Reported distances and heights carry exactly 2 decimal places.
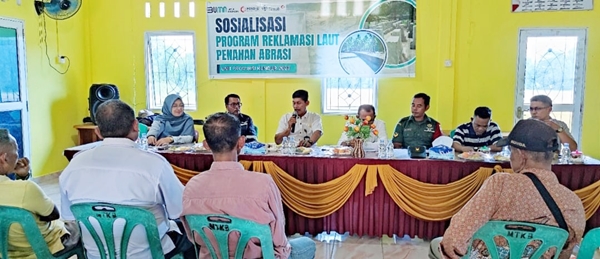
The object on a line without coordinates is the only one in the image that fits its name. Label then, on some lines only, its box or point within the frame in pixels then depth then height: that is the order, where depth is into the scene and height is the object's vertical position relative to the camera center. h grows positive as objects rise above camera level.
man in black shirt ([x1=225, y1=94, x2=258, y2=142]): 4.43 -0.30
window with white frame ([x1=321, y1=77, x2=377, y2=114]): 5.65 -0.04
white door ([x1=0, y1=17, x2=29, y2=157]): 4.91 +0.07
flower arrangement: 3.34 -0.29
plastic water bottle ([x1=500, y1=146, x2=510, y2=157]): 3.34 -0.48
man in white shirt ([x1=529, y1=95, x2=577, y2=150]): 3.61 -0.18
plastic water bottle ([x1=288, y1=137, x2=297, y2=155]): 3.55 -0.47
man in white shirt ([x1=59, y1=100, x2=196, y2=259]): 1.86 -0.39
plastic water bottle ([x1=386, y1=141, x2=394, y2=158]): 3.36 -0.47
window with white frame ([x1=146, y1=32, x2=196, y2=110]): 6.02 +0.31
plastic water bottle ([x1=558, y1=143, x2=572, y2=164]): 3.22 -0.46
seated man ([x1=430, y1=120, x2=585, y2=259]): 1.61 -0.41
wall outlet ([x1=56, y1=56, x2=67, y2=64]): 5.71 +0.39
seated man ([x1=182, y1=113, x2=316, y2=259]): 1.72 -0.41
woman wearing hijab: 4.28 -0.33
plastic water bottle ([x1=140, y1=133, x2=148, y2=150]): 3.90 -0.48
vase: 3.33 -0.45
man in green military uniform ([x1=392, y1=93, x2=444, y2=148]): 4.10 -0.36
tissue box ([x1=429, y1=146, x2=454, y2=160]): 3.31 -0.48
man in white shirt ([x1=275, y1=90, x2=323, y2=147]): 4.39 -0.35
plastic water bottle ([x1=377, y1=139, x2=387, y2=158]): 3.39 -0.46
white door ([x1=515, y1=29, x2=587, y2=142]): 5.24 +0.25
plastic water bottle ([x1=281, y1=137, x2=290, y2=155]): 3.57 -0.47
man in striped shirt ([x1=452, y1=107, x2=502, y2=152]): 3.79 -0.38
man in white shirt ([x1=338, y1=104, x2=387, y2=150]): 3.89 -0.36
